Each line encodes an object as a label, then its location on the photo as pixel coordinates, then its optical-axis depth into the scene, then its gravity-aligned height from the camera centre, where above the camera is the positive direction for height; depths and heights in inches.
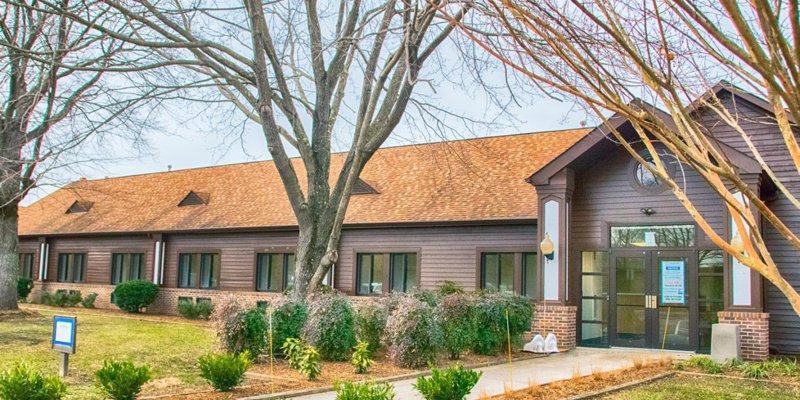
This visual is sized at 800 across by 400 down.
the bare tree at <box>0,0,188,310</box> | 659.4 +163.7
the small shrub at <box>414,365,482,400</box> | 327.3 -44.5
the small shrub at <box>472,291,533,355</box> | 603.5 -27.9
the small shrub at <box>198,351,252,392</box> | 384.5 -48.4
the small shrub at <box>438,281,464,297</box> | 697.6 -4.5
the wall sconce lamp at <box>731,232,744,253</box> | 568.8 +40.6
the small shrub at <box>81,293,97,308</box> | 1160.8 -42.3
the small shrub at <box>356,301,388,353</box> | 552.7 -30.6
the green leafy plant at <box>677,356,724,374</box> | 515.2 -51.4
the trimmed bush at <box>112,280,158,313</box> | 1067.9 -29.5
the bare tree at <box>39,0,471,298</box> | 590.9 +159.1
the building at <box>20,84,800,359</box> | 641.0 +51.6
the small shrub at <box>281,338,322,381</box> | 440.1 -48.6
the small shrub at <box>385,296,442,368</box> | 511.8 -36.3
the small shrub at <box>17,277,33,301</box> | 1246.9 -27.3
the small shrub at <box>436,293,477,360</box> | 561.6 -29.1
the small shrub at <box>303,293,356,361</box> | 520.4 -33.3
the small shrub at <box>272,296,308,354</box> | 530.0 -28.8
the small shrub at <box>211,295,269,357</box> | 511.5 -34.4
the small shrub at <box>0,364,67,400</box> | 315.6 -49.5
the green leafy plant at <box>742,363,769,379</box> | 494.0 -51.6
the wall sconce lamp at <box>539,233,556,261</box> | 679.1 +37.1
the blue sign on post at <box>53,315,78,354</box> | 430.6 -36.0
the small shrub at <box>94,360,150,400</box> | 339.3 -48.6
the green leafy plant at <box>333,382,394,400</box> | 283.6 -42.9
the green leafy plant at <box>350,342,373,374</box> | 470.9 -49.1
